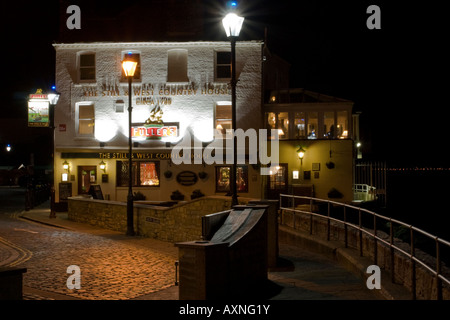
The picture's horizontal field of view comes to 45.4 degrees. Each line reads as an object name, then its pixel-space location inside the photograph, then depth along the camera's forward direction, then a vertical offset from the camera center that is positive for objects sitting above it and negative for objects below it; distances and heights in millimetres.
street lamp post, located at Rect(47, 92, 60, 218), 22609 +2430
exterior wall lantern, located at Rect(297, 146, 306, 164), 27875 +1025
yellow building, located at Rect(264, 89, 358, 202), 27859 +1340
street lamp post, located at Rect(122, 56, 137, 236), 17859 -412
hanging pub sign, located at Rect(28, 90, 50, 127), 25375 +2938
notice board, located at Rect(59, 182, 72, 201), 27188 -896
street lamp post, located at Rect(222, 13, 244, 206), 12688 +3359
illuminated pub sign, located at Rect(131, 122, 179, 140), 27141 +2127
